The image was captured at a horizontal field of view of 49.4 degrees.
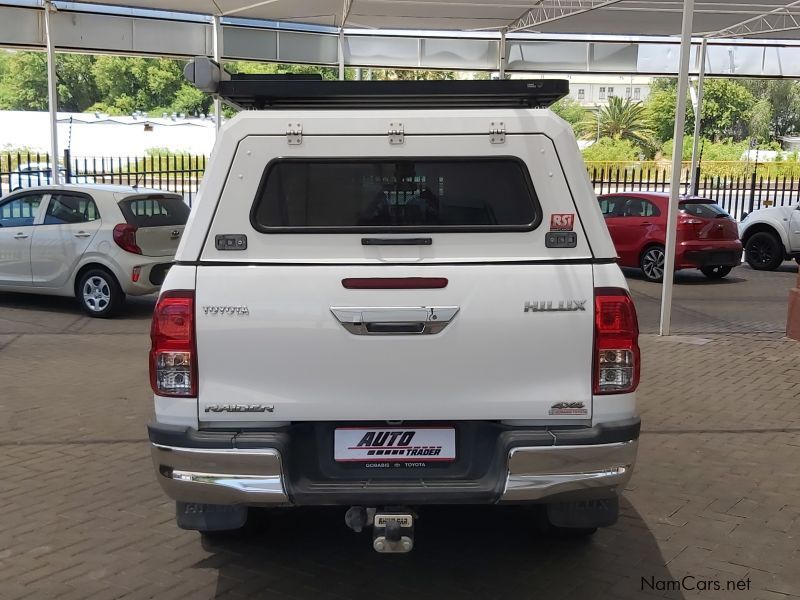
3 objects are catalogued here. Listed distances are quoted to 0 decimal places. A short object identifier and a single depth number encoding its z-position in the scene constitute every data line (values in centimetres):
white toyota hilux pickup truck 346
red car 1468
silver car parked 1078
